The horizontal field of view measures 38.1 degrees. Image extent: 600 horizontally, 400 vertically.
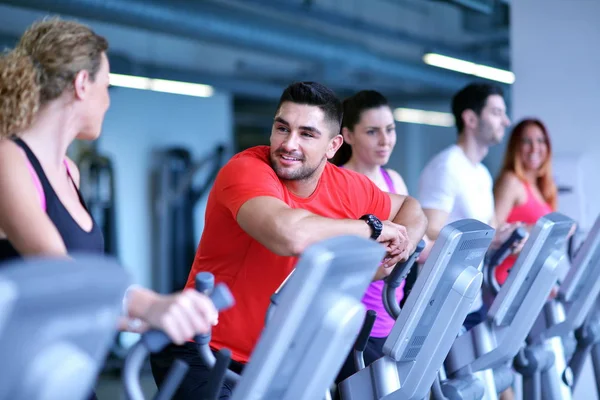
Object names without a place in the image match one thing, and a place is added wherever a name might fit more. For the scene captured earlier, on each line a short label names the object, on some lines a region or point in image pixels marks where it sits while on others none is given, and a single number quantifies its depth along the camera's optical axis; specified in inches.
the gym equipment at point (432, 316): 83.5
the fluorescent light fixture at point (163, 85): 318.3
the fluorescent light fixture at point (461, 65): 304.2
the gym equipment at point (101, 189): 331.6
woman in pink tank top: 160.7
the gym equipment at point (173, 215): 379.2
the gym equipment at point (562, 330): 127.0
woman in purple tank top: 131.8
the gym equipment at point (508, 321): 104.2
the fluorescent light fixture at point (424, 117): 550.2
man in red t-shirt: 86.3
